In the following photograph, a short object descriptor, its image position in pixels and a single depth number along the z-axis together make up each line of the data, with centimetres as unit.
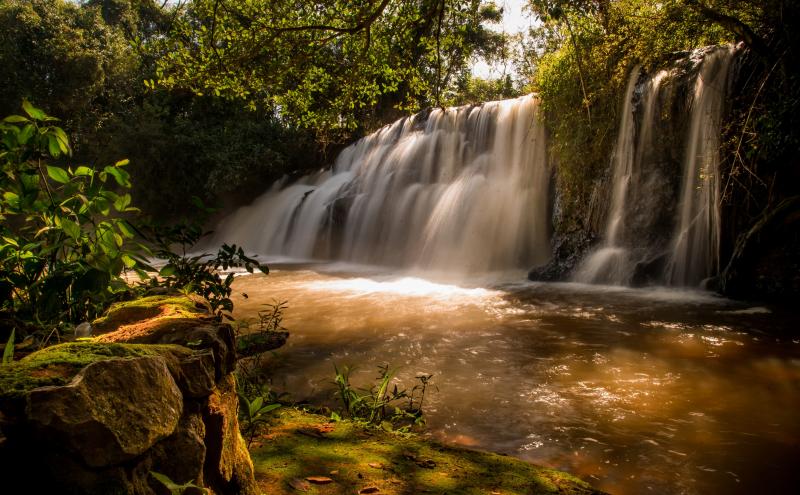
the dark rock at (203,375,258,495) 150
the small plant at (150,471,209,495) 116
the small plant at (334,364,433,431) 320
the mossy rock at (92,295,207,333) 203
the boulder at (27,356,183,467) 103
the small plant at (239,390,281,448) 221
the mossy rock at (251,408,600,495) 188
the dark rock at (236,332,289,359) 401
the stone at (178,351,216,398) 143
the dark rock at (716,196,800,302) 716
